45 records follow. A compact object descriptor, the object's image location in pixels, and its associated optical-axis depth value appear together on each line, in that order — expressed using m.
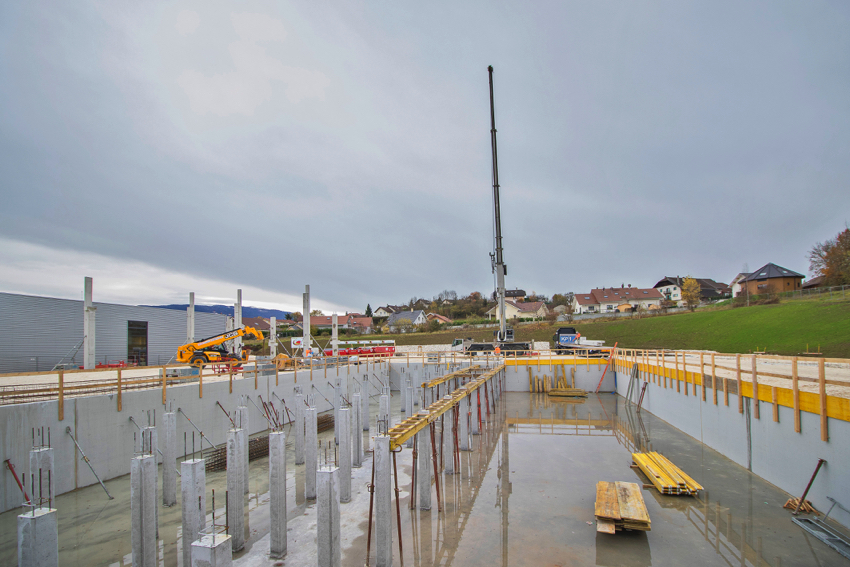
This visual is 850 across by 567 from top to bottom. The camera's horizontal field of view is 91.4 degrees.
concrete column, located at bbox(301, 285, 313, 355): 30.78
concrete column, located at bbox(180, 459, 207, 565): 6.33
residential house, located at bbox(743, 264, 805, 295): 59.59
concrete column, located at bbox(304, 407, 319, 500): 10.03
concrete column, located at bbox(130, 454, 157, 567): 6.51
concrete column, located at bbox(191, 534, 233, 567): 4.38
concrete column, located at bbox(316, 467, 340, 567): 5.84
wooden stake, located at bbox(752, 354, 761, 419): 10.11
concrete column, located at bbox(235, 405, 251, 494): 9.63
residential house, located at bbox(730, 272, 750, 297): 74.31
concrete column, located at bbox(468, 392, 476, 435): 15.52
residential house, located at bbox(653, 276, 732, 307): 87.38
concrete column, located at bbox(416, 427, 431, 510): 8.82
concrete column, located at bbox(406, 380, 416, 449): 14.80
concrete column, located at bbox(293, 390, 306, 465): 12.26
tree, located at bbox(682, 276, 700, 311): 59.25
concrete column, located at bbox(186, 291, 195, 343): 27.16
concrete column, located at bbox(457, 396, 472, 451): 13.17
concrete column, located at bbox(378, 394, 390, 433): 12.49
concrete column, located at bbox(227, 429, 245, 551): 7.38
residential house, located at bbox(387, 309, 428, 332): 71.31
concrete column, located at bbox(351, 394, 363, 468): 12.38
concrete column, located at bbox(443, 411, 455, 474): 11.08
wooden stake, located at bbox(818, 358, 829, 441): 7.77
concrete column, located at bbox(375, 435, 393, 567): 6.17
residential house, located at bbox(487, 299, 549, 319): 82.34
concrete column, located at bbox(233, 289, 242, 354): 30.12
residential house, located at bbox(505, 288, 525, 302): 131.48
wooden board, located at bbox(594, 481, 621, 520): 7.83
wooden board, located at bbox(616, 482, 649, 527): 7.65
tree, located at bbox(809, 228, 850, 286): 42.41
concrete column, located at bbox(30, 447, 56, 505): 6.49
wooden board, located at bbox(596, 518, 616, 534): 7.54
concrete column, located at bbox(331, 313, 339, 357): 32.88
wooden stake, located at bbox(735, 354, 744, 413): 11.05
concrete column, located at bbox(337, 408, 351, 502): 9.20
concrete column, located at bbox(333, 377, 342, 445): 12.52
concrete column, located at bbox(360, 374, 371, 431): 17.06
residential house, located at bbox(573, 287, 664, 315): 81.94
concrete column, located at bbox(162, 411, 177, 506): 9.70
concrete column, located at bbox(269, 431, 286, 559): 7.10
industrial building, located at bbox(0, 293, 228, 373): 24.91
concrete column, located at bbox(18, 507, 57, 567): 4.92
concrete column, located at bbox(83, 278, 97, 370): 21.55
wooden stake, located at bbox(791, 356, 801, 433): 8.53
